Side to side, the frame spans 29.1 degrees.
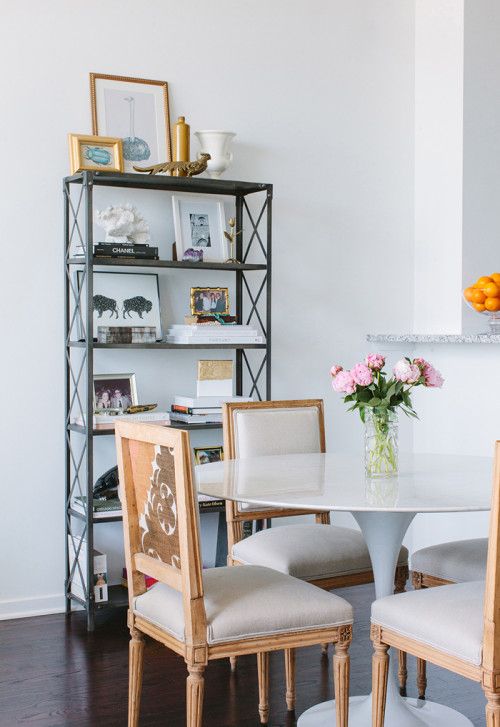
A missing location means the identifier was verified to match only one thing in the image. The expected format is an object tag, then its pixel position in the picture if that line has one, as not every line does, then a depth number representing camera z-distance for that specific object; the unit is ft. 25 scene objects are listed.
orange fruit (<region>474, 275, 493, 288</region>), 12.27
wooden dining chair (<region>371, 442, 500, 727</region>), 6.85
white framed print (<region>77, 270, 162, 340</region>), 12.71
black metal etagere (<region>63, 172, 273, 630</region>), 11.81
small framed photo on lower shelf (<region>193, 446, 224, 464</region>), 13.16
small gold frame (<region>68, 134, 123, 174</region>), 12.25
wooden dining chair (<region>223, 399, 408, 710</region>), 9.55
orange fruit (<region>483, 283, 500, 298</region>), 12.14
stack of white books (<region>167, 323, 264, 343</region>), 12.55
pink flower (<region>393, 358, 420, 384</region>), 8.52
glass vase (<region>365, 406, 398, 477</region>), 8.81
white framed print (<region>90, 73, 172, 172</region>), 12.75
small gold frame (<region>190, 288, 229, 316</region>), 13.02
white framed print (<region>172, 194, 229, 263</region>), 13.12
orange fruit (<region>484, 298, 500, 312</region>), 12.24
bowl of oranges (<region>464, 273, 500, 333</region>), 12.18
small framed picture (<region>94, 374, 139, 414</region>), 12.55
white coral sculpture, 12.21
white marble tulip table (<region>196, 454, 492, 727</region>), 7.50
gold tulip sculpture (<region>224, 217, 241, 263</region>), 13.09
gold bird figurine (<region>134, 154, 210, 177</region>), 12.53
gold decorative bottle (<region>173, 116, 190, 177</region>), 12.73
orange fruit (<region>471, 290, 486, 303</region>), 12.37
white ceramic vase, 12.90
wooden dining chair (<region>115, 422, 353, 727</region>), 7.36
